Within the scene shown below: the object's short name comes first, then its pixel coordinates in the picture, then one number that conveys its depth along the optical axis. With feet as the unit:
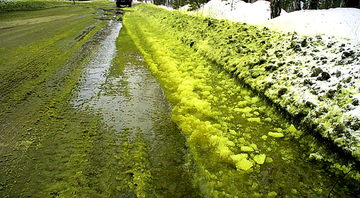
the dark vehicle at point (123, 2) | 85.56
